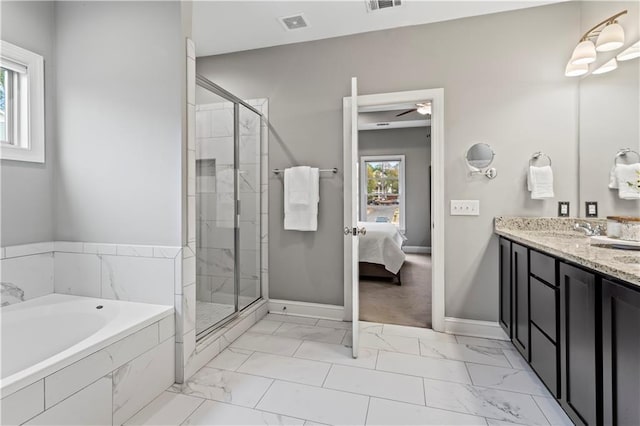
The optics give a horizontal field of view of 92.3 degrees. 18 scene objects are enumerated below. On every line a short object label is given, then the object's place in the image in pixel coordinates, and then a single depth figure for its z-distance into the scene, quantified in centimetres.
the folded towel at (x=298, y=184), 286
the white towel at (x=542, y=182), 234
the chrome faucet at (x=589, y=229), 218
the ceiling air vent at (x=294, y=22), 257
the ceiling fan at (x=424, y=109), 409
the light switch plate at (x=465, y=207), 255
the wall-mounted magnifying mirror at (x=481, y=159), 249
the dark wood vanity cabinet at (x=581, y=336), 107
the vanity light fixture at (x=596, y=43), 196
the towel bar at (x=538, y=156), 241
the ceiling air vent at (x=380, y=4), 234
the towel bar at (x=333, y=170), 286
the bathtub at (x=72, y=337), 125
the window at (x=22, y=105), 187
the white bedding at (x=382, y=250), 418
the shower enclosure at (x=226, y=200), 273
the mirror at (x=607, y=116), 196
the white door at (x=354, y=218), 217
